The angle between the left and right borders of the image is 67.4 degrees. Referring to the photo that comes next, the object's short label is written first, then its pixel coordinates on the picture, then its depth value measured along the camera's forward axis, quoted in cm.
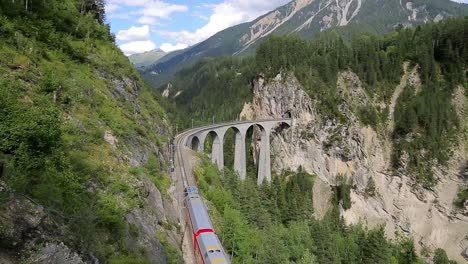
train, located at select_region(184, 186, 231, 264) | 2760
